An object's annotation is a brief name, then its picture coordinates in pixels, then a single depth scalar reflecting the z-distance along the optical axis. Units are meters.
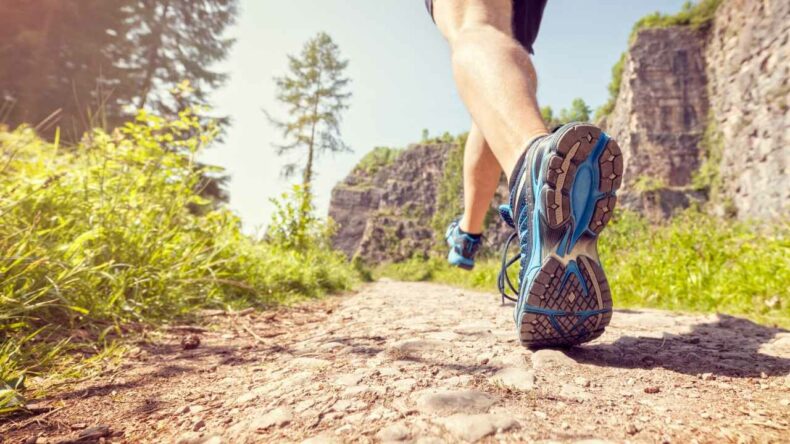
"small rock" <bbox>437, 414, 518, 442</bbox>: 0.52
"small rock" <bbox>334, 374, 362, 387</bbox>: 0.76
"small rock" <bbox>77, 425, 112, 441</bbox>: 0.62
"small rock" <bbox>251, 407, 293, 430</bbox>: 0.59
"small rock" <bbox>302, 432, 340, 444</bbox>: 0.52
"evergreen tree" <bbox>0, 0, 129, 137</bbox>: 8.84
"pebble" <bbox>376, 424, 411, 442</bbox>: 0.52
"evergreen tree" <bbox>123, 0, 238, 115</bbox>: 11.88
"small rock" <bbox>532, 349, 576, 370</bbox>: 0.85
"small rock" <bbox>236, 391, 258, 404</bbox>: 0.73
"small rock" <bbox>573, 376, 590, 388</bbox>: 0.73
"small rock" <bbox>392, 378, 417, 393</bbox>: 0.72
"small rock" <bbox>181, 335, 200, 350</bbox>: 1.25
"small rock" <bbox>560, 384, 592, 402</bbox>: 0.67
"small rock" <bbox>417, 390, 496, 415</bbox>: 0.61
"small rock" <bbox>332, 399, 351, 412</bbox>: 0.63
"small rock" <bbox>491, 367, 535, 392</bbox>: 0.72
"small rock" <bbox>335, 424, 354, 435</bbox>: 0.55
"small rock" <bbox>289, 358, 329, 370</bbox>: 0.91
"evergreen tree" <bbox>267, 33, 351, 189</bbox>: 18.25
